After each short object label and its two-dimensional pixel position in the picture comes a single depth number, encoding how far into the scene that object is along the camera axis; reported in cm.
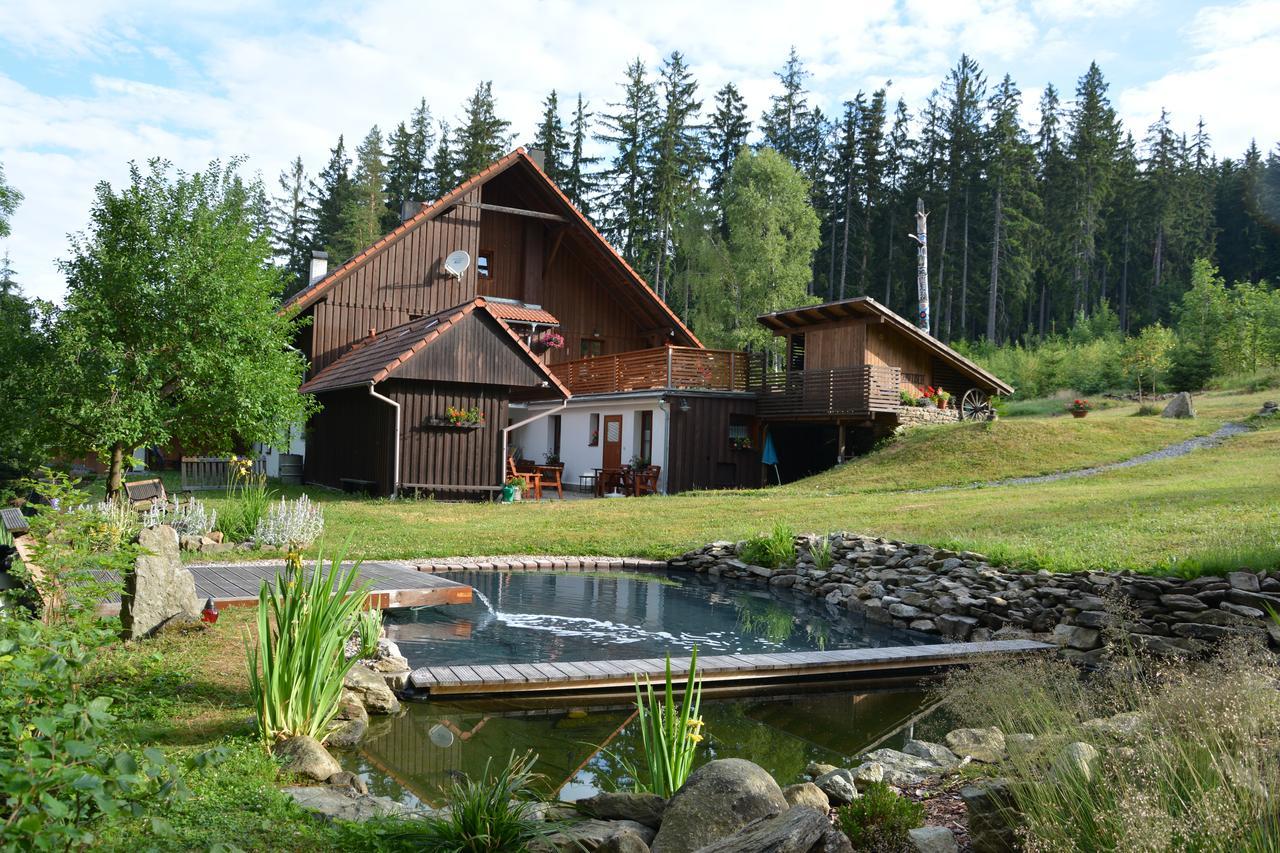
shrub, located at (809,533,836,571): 1236
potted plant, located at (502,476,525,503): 2000
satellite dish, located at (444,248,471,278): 2521
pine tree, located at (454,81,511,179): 4497
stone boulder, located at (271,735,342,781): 451
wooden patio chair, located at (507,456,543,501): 2100
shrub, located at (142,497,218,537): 1167
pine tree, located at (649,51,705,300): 4341
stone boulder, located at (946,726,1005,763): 506
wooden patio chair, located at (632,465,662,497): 2325
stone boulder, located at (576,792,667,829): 411
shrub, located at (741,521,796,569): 1298
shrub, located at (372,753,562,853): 366
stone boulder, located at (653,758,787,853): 378
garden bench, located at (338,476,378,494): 1986
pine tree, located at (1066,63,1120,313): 5012
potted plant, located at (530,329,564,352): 2664
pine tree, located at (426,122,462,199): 4756
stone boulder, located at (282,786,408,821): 391
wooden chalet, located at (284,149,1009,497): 1969
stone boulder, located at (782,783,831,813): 441
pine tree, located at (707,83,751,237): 4712
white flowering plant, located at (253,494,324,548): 1154
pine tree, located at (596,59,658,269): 4425
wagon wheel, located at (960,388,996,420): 2536
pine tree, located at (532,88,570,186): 4556
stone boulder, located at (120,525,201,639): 639
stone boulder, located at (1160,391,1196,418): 2476
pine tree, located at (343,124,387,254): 4847
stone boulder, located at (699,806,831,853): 322
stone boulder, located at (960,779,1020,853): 361
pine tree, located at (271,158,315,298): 5588
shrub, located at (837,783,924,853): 385
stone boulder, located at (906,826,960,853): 377
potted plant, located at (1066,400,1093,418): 2644
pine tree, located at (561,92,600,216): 4538
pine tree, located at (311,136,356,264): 5047
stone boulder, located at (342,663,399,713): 607
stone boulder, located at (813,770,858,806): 470
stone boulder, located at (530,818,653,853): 371
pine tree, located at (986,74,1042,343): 4606
